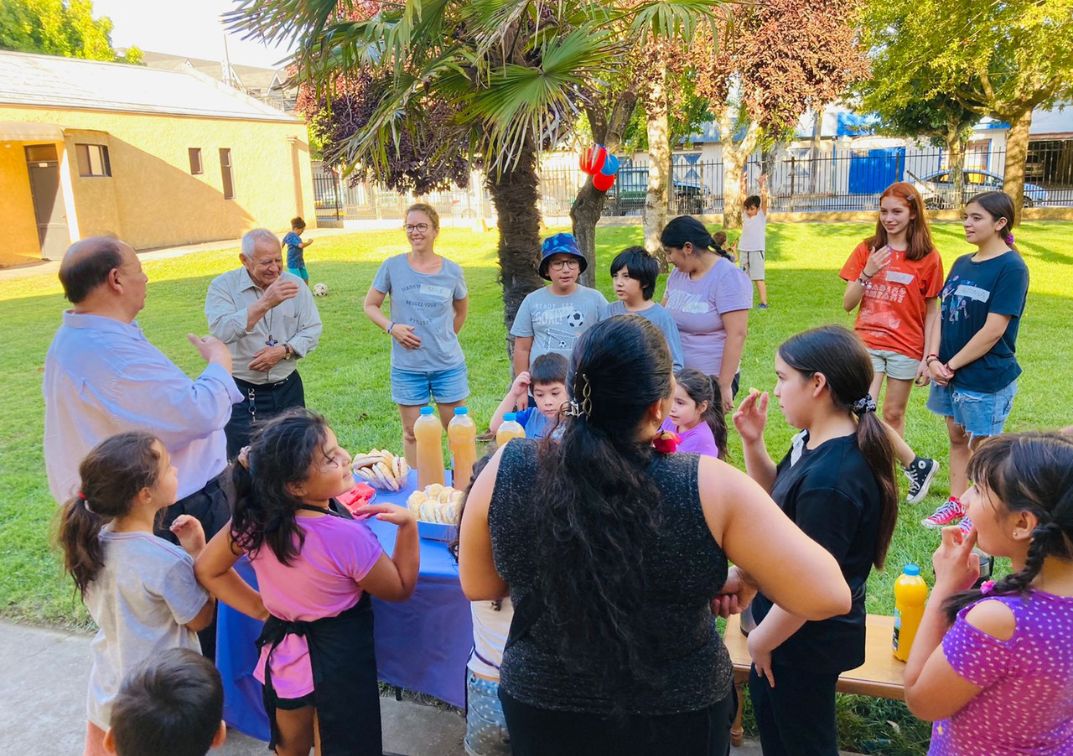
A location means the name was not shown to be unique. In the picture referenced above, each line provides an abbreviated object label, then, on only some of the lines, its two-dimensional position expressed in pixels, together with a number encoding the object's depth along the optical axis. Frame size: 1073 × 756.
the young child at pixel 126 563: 2.38
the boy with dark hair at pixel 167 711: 1.84
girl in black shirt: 2.06
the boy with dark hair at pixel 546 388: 3.29
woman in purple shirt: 4.39
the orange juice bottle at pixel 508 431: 3.28
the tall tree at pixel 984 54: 14.54
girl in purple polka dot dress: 1.60
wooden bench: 2.66
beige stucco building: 20.41
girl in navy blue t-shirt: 4.08
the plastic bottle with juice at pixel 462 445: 3.36
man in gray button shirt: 4.34
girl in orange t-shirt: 4.54
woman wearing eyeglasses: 5.03
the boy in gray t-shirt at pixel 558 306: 4.45
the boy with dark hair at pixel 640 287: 4.14
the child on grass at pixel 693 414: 3.21
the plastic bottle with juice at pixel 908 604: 2.57
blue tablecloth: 2.84
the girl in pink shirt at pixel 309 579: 2.31
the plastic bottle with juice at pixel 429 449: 3.42
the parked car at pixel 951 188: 24.20
